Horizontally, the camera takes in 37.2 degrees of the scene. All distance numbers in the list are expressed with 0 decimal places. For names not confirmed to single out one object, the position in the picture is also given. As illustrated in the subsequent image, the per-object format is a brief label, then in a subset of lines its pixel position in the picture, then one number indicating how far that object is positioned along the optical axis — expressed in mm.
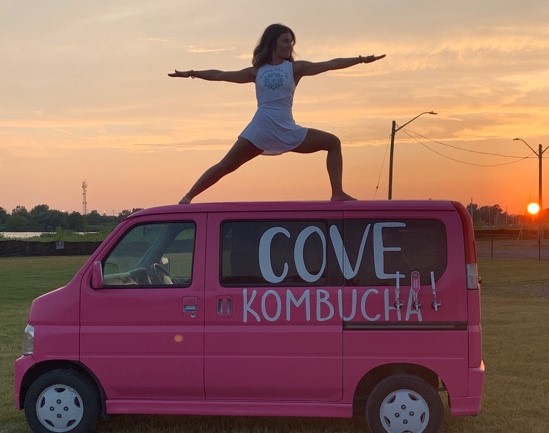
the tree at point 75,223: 121412
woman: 7051
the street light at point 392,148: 46188
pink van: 6293
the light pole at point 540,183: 59312
